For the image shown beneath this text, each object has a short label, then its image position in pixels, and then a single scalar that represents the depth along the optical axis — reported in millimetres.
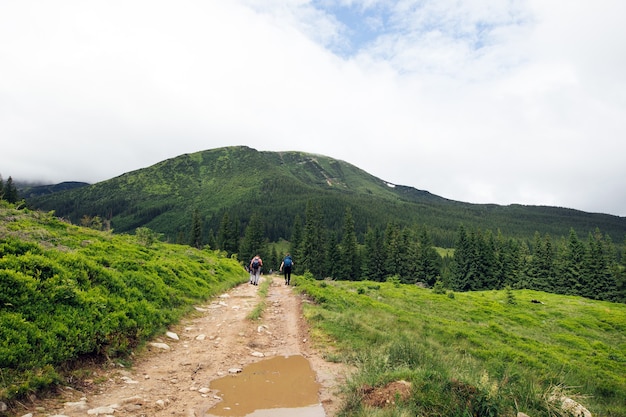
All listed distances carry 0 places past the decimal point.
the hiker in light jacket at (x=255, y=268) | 26158
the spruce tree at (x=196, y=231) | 89438
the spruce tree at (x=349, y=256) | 84125
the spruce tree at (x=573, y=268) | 75375
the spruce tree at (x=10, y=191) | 68275
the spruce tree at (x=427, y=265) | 83875
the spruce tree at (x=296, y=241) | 86956
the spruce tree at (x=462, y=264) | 84625
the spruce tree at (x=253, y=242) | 89188
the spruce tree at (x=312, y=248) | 83750
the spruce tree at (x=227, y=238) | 90500
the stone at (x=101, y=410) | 6003
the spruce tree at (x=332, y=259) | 84750
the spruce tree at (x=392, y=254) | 83625
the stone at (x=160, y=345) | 10054
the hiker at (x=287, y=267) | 26406
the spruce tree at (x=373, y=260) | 85000
